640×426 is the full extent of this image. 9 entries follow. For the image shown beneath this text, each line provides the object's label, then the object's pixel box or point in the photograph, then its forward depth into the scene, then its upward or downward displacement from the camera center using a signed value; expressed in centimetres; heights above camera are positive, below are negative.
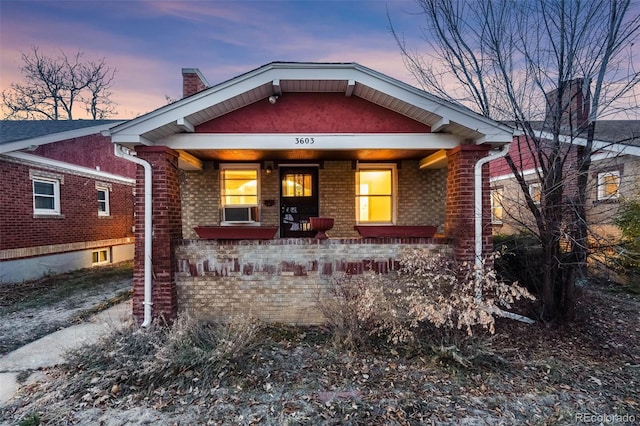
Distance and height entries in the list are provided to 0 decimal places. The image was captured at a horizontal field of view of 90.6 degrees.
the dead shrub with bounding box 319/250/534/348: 434 -139
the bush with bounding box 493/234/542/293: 614 -117
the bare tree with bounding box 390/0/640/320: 502 +197
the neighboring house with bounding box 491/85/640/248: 526 +108
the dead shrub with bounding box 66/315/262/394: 376 -186
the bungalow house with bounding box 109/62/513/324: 520 +65
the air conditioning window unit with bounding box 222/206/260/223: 823 -12
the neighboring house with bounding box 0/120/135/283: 866 +40
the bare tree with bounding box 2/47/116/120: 1995 +826
